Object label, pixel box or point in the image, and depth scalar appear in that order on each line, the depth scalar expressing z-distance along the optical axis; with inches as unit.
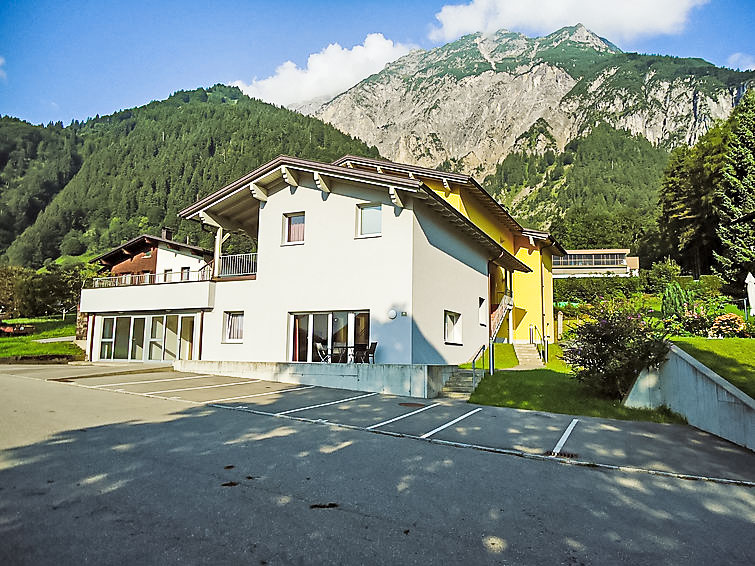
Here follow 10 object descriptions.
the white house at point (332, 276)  620.1
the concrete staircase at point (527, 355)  858.1
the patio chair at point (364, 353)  614.1
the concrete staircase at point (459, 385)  560.4
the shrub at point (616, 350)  441.1
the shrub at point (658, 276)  1857.8
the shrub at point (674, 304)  829.0
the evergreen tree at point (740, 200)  1139.3
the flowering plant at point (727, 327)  664.4
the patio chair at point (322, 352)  660.1
